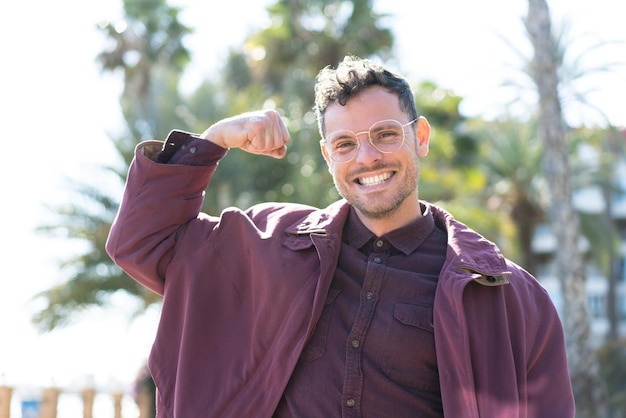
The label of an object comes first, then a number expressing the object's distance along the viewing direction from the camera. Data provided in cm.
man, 295
